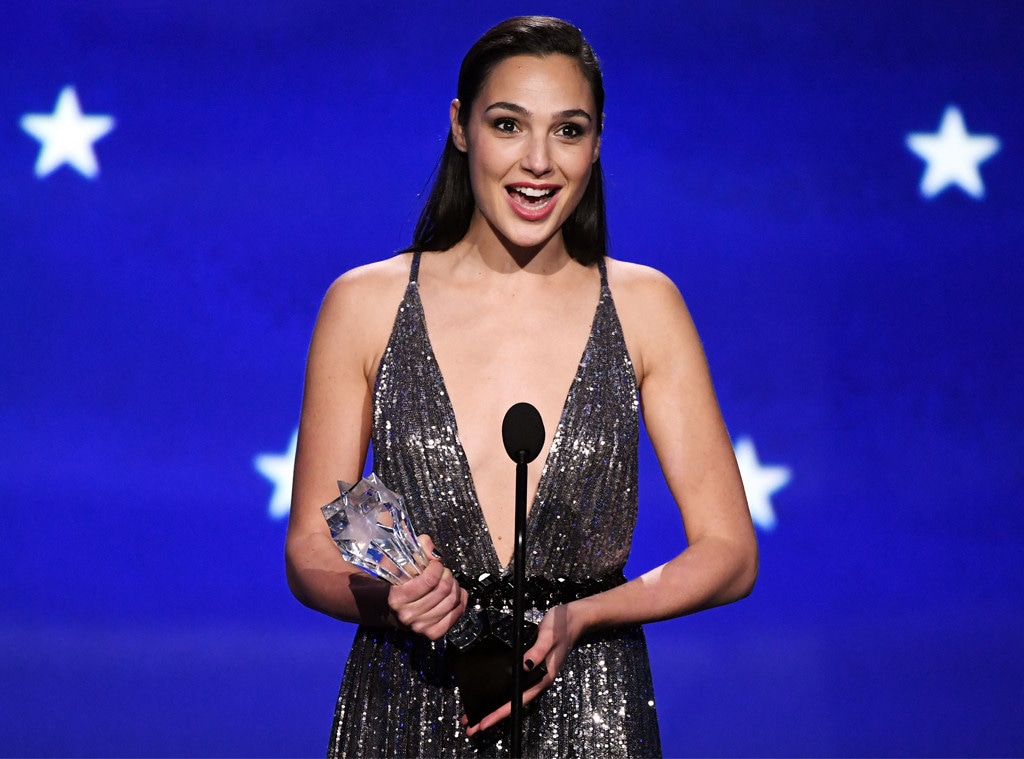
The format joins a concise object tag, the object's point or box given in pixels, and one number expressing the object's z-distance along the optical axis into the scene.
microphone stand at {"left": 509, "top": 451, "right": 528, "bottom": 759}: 8.64
